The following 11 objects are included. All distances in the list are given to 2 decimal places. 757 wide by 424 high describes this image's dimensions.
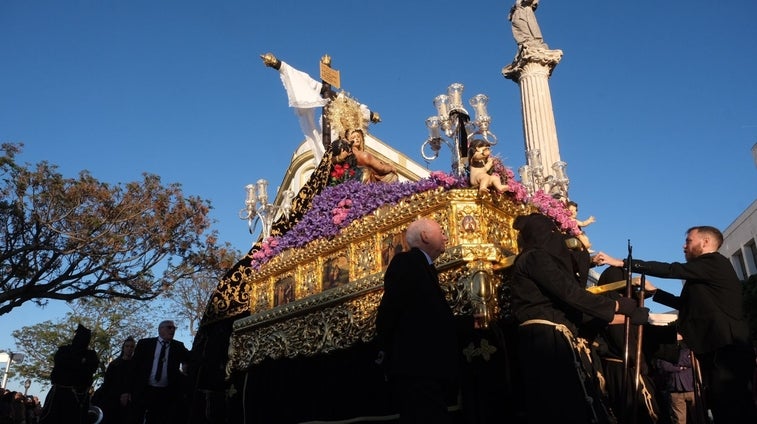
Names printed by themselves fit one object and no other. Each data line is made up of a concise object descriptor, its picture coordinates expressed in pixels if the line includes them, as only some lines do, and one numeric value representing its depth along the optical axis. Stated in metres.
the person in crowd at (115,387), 9.16
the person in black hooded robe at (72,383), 8.01
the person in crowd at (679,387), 7.80
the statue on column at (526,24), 20.80
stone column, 18.77
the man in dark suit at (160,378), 8.09
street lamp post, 36.25
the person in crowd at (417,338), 3.72
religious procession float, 5.05
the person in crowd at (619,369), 4.79
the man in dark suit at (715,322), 4.20
